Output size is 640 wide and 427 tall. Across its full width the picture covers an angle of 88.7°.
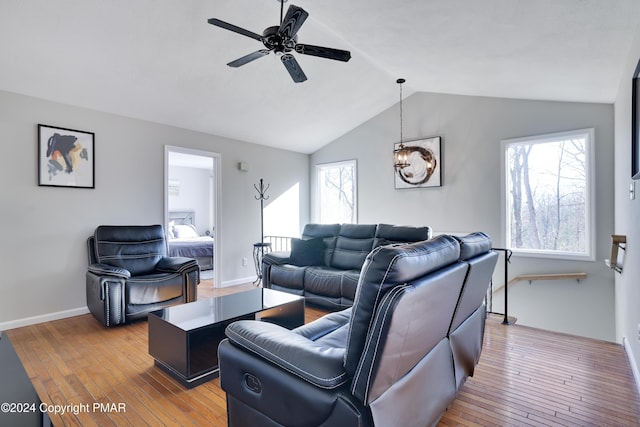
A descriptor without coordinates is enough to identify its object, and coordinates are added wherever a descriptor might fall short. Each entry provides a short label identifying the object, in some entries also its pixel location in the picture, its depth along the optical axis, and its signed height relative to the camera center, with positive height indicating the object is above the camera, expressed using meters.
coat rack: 5.71 -0.56
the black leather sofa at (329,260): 3.85 -0.66
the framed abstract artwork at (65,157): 3.66 +0.64
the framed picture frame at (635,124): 2.08 +0.58
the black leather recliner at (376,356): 1.14 -0.59
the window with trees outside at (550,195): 4.07 +0.21
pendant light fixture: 4.72 +0.78
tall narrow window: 6.44 +0.38
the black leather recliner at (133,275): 3.35 -0.72
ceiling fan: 2.25 +1.29
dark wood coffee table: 2.31 -0.89
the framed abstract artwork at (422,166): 5.27 +0.74
